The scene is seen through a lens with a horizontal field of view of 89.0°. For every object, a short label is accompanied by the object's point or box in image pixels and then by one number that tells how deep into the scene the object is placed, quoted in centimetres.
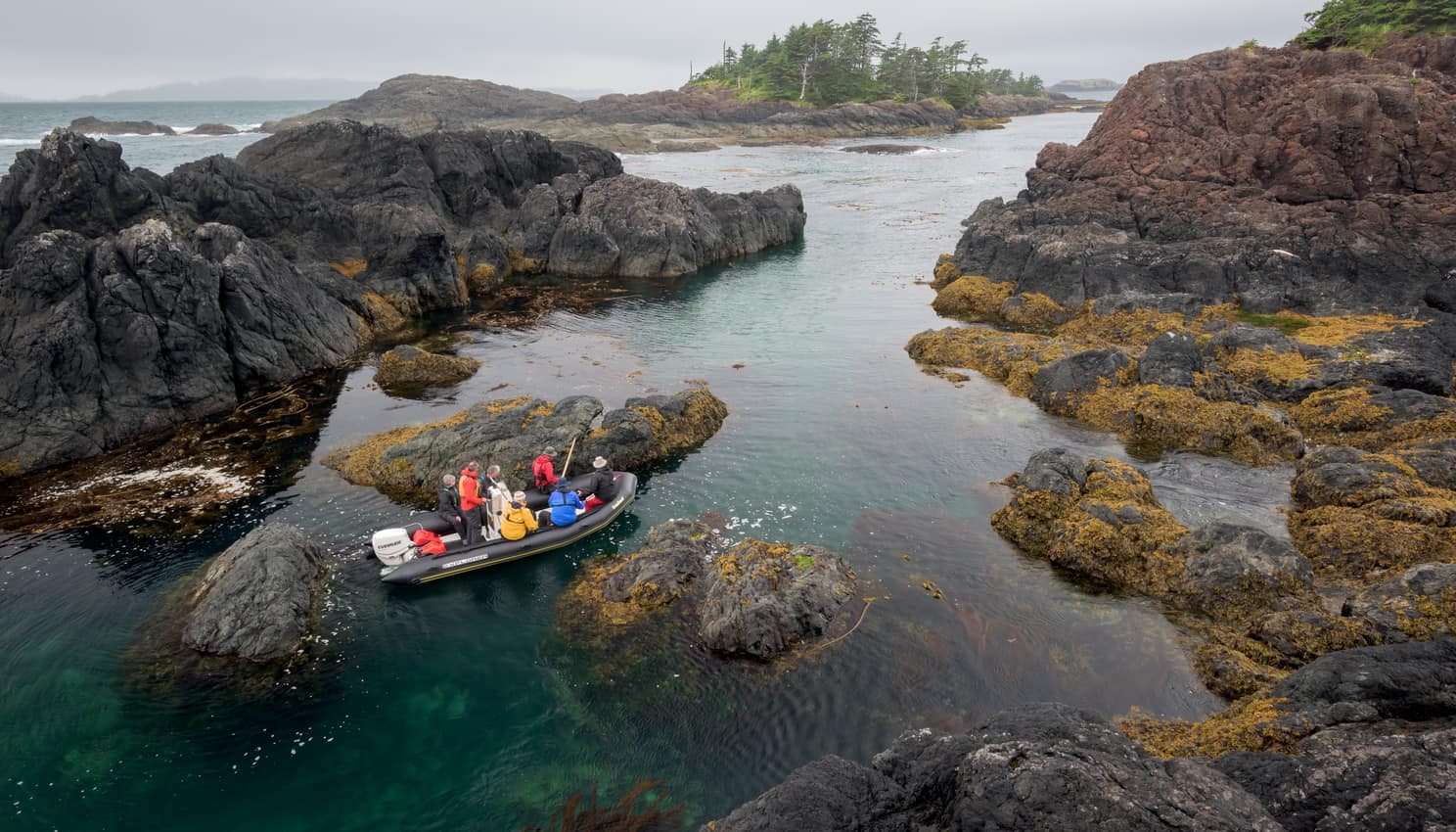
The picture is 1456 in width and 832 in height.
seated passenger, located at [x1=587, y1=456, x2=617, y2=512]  2088
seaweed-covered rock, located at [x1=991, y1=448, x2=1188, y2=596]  1727
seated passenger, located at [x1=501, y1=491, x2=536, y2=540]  1892
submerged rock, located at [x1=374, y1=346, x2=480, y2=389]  3031
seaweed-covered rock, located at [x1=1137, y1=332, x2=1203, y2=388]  2569
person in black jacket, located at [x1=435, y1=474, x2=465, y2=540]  1941
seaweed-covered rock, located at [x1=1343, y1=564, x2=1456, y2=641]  1322
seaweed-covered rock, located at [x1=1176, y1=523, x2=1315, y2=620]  1555
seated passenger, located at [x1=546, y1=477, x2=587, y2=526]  1970
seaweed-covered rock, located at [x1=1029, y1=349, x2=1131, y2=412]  2680
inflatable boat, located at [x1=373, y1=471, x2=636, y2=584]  1789
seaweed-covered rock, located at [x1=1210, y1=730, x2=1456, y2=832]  718
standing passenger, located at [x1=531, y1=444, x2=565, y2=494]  2139
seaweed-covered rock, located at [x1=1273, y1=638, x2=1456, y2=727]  977
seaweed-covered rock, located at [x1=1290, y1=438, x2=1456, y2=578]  1607
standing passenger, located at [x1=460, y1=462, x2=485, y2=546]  1895
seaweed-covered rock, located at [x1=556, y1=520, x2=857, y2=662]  1562
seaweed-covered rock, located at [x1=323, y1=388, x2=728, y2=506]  2242
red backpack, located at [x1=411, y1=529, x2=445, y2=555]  1819
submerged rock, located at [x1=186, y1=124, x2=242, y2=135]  14012
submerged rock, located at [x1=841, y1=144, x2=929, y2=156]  11138
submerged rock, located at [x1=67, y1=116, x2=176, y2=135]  13100
